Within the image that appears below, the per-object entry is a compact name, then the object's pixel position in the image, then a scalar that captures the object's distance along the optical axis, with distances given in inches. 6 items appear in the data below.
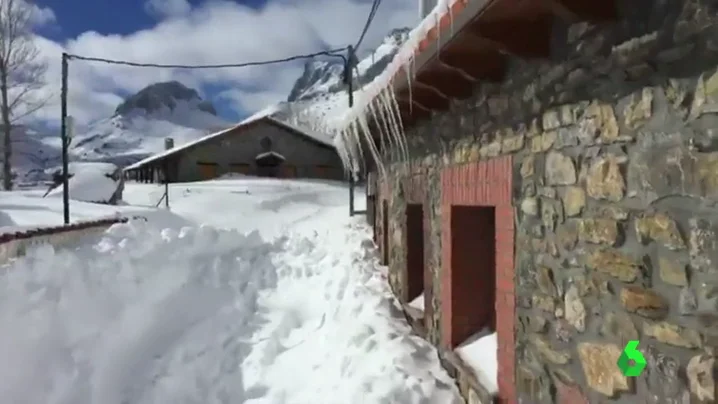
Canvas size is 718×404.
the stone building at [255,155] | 972.6
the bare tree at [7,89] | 865.5
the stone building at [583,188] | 63.7
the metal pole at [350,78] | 482.9
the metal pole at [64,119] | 407.5
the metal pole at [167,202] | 600.0
